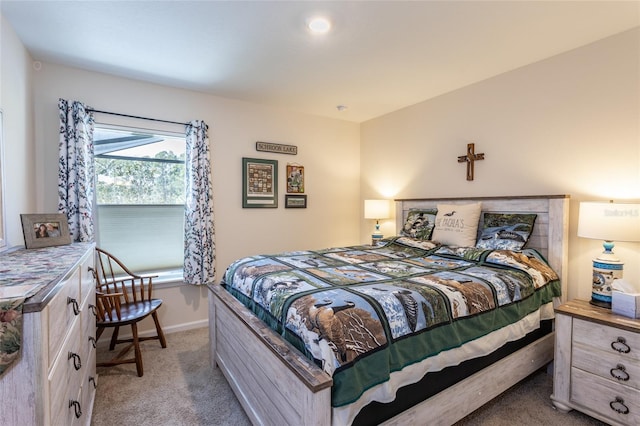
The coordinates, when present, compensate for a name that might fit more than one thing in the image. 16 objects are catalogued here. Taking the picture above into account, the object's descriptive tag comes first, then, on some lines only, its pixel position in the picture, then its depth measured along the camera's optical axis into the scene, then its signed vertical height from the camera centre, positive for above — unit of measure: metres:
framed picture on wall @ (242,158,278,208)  3.56 +0.25
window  2.94 +0.07
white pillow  2.81 -0.20
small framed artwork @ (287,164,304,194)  3.88 +0.32
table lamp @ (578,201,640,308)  1.87 -0.17
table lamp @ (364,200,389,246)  3.81 -0.08
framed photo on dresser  1.88 -0.18
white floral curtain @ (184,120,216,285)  3.12 -0.06
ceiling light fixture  2.01 +1.21
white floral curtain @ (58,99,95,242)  2.57 +0.27
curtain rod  2.74 +0.84
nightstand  1.69 -0.95
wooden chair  2.28 -0.85
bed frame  1.25 -0.86
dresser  0.88 -0.51
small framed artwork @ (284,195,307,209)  3.87 +0.04
